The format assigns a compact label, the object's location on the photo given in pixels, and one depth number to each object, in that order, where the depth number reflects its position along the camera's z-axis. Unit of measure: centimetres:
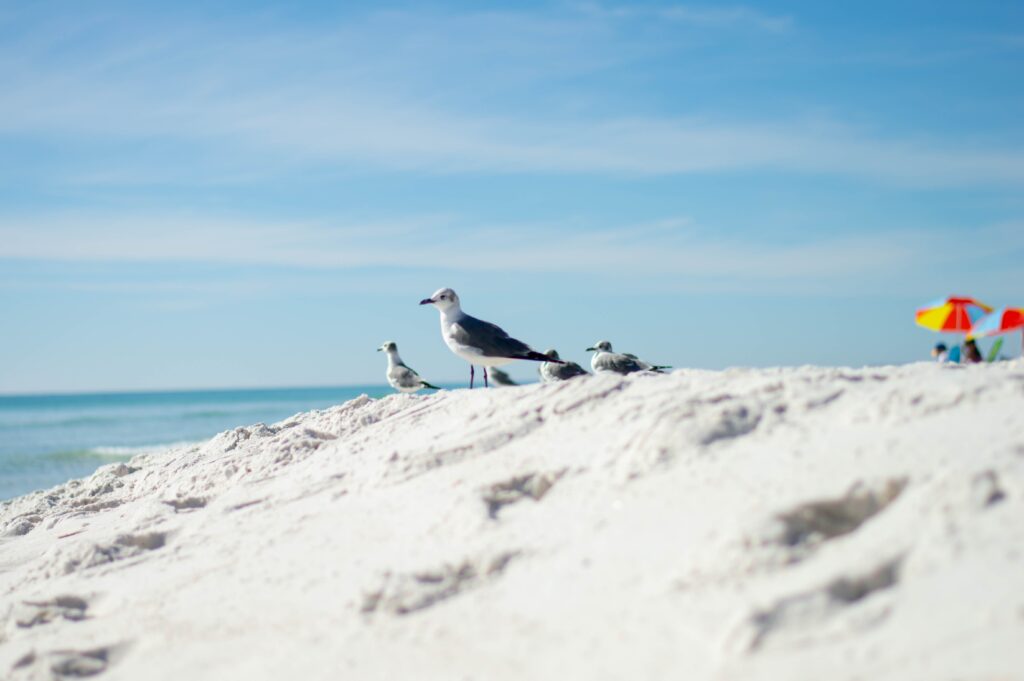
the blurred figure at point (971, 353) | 1112
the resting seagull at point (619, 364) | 971
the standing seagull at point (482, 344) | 857
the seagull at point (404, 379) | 1168
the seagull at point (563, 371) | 927
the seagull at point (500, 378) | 1058
